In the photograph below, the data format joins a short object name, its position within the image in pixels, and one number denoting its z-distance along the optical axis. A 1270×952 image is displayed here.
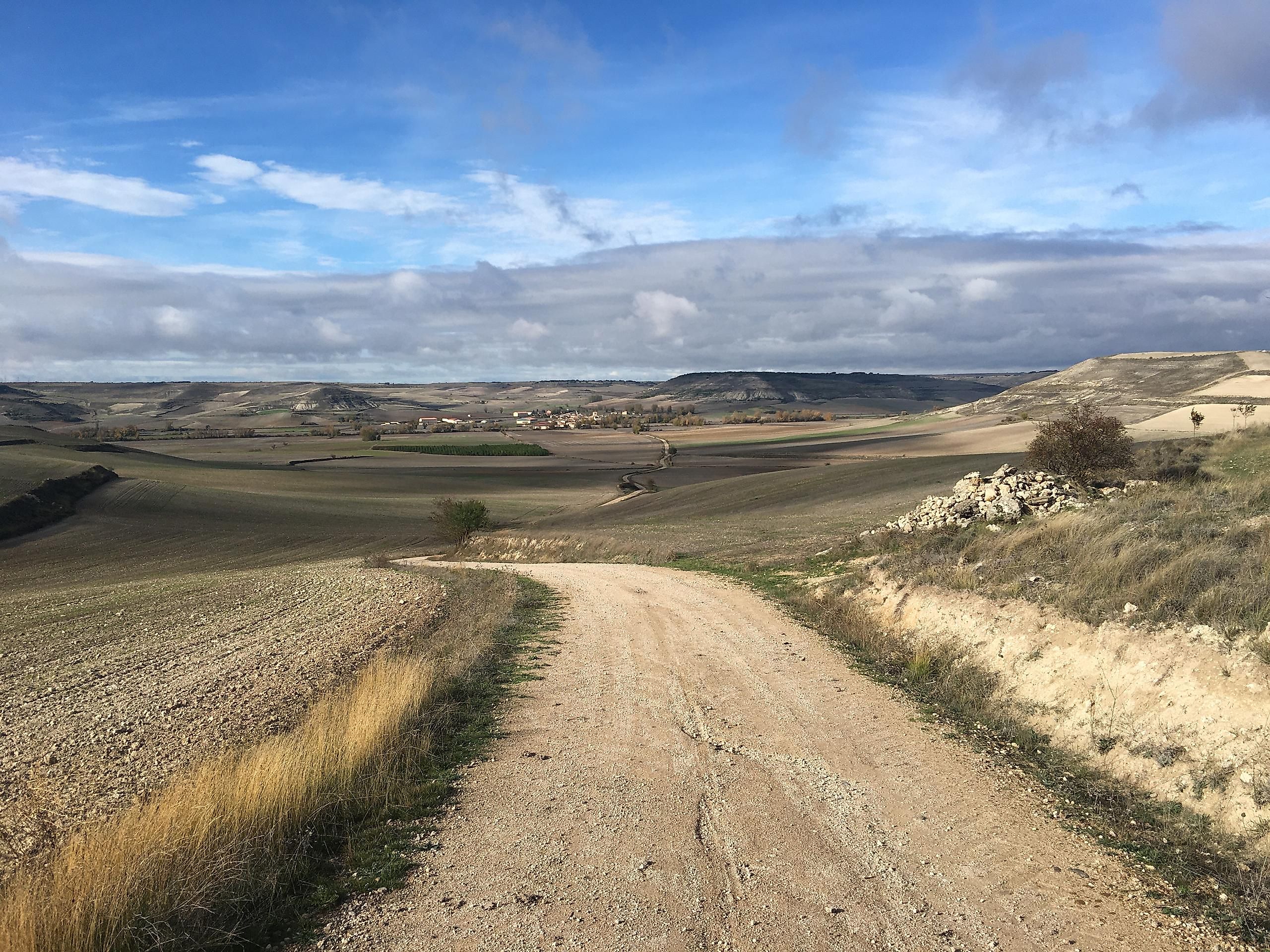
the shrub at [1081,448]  28.08
